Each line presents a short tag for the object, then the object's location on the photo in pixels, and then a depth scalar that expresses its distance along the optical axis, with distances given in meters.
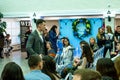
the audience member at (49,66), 3.02
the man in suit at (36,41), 3.94
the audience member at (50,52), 5.88
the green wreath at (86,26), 10.23
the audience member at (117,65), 2.67
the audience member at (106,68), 2.45
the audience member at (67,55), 5.62
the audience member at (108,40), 7.79
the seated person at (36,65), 2.75
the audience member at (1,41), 10.15
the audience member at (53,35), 8.30
